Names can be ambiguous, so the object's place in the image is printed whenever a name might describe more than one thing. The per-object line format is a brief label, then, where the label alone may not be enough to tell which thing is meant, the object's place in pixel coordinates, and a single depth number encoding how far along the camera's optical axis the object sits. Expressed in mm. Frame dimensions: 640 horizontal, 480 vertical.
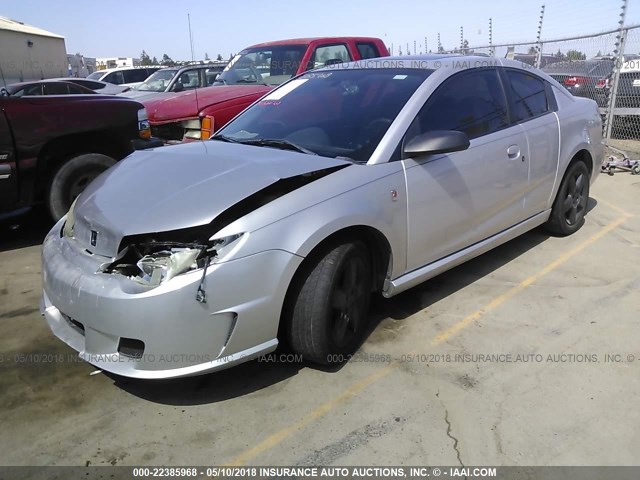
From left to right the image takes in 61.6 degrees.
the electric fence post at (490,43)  13764
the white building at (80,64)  43938
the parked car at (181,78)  11133
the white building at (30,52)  39281
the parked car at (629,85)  9156
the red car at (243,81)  6438
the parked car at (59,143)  4812
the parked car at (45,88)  11812
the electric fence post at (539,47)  11906
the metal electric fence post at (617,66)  8969
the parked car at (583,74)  9656
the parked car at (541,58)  12027
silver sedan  2480
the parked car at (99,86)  13763
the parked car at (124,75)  19719
